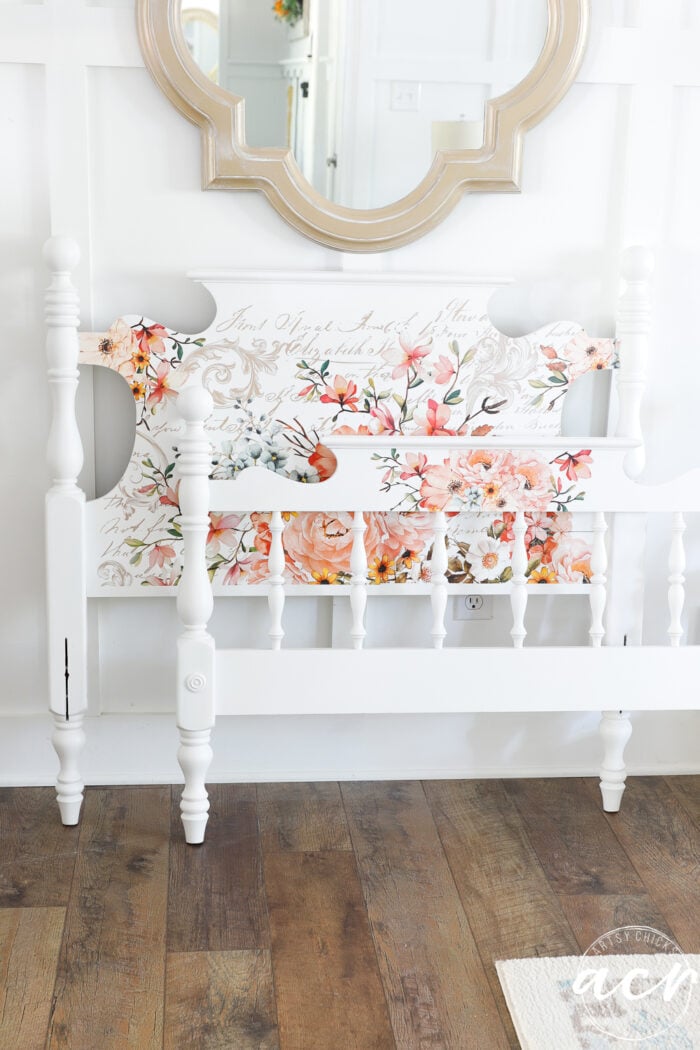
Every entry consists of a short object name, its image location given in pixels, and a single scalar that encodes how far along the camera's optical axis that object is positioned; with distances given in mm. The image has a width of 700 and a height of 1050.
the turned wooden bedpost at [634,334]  2021
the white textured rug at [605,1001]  1438
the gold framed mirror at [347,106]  1941
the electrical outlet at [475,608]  2201
